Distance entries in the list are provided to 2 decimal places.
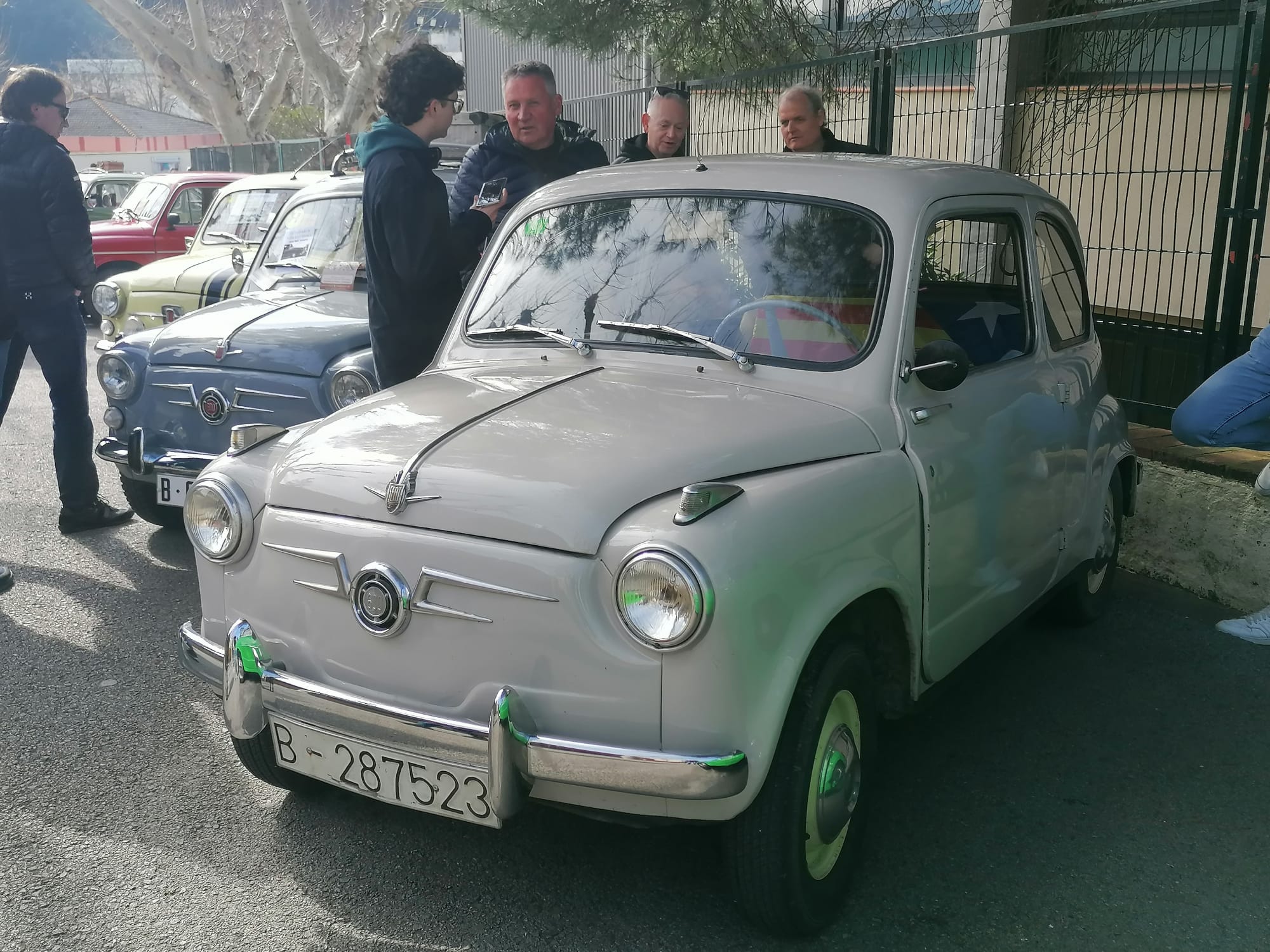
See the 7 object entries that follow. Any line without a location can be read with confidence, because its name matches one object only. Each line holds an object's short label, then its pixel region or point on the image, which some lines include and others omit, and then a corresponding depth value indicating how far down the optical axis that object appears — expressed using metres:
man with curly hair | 4.63
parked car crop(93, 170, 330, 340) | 8.20
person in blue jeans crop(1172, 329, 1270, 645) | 4.77
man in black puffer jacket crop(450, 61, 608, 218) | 5.62
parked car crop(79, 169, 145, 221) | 18.89
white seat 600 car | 2.60
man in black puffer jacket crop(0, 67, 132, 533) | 6.04
